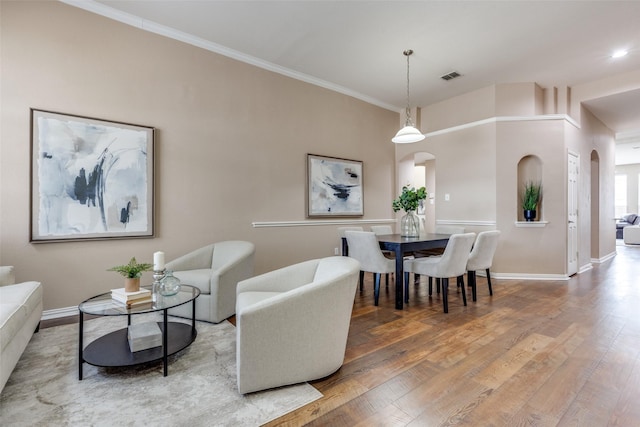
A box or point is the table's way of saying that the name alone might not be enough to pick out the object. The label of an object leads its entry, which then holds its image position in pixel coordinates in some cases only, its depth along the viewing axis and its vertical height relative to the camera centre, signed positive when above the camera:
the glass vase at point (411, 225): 3.94 -0.13
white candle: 2.21 -0.32
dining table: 3.21 -0.33
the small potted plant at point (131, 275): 2.10 -0.40
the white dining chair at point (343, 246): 4.15 -0.41
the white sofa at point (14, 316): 1.64 -0.60
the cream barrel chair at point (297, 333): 1.63 -0.65
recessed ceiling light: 4.00 +2.09
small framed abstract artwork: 4.84 +0.46
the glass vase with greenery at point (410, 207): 3.81 +0.10
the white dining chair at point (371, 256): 3.35 -0.45
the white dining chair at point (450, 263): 3.10 -0.49
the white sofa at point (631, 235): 8.86 -0.59
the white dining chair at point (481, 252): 3.53 -0.43
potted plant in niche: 4.70 +0.24
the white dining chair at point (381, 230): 4.77 -0.23
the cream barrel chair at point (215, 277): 2.79 -0.57
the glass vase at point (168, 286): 2.22 -0.50
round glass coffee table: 1.87 -0.87
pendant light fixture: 3.92 +1.01
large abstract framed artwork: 2.88 +0.37
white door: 4.72 +0.01
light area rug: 1.53 -0.98
